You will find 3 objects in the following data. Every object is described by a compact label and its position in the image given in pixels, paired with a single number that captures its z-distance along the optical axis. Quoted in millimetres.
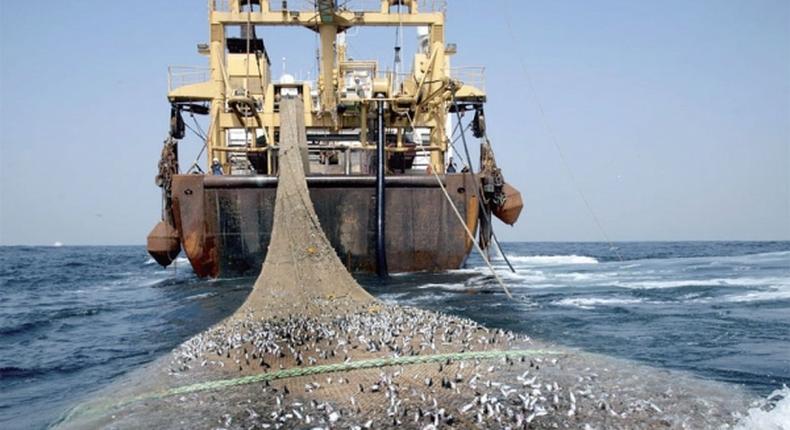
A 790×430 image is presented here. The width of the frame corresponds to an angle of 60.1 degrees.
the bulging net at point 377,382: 6418
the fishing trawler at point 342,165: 19734
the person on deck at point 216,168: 22359
